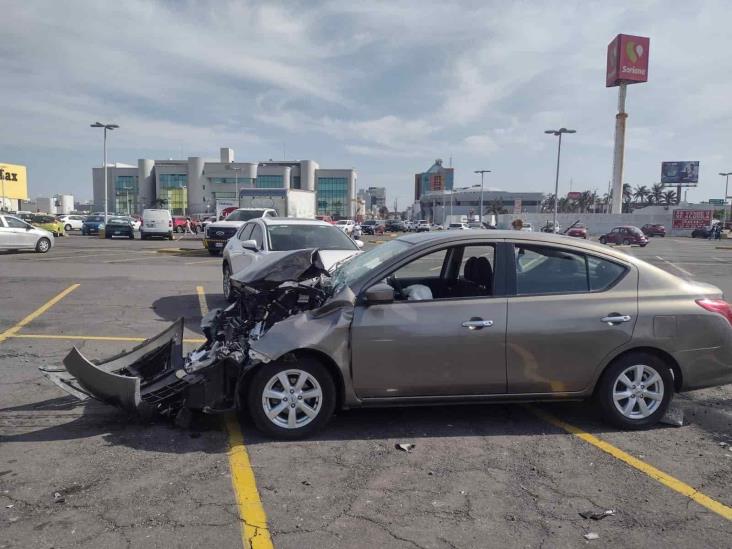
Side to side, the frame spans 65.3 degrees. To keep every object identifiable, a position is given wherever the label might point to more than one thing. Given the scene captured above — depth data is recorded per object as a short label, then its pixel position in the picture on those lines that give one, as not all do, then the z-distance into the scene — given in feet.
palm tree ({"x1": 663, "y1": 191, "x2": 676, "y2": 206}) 414.21
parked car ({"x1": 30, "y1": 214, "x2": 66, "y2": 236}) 123.38
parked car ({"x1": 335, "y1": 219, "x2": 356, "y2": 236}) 132.33
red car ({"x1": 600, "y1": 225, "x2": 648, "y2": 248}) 123.44
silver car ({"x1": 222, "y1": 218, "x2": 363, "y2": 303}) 30.89
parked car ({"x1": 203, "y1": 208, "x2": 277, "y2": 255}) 71.87
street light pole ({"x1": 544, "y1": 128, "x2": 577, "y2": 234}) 144.09
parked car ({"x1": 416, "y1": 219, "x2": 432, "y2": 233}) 208.91
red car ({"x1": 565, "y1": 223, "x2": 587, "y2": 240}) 146.00
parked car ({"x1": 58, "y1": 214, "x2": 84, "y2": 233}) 151.27
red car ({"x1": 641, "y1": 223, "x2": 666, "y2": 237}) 201.56
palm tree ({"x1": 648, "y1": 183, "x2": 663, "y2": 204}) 435.57
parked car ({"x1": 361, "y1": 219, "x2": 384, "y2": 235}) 193.67
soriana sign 225.56
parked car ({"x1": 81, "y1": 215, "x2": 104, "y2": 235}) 134.48
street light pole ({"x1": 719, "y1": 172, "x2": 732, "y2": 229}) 258.16
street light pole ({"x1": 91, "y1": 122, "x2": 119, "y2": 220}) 135.54
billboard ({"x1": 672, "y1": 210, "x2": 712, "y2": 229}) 217.15
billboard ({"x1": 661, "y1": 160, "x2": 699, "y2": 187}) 332.60
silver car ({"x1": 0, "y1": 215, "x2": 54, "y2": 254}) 66.03
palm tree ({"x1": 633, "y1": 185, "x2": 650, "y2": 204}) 451.12
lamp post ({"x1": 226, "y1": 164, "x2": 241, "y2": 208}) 331.36
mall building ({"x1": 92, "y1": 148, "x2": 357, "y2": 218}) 339.16
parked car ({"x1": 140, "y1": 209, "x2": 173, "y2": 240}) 112.37
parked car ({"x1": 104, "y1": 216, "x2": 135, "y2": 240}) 114.52
